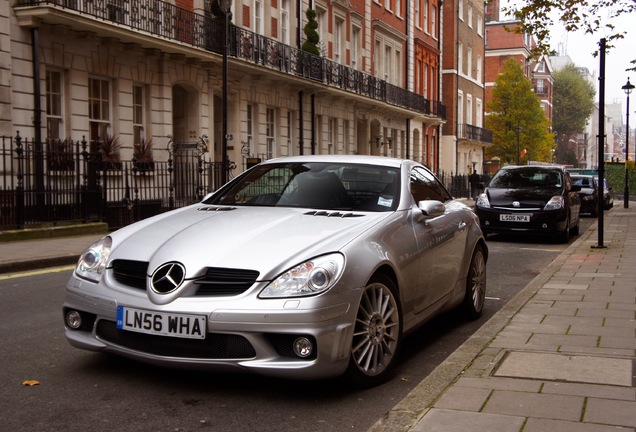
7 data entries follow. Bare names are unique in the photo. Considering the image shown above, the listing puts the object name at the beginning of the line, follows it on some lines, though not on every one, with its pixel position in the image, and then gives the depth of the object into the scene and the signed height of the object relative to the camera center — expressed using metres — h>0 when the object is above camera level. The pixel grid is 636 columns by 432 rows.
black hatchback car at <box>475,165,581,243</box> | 14.69 -0.52
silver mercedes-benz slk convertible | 3.93 -0.60
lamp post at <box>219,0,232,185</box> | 16.05 +2.29
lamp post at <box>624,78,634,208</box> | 37.91 +4.78
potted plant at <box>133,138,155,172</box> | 19.47 +0.68
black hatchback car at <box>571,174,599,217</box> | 27.22 -0.58
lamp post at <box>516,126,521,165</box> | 61.17 +2.94
